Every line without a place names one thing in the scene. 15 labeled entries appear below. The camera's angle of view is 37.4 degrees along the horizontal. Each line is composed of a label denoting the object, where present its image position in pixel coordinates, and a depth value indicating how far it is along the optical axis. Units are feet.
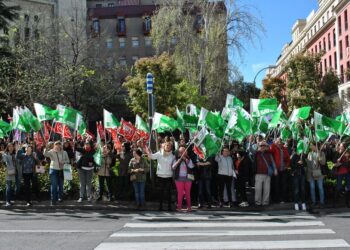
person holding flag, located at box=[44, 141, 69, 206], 45.47
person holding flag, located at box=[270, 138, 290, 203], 45.50
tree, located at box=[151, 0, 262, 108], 105.29
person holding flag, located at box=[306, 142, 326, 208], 44.70
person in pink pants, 43.44
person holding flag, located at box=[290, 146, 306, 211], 43.88
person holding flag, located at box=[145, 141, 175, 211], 43.96
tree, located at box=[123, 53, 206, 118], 118.93
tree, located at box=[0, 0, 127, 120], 89.25
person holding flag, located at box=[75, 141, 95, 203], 46.44
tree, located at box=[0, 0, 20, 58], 65.51
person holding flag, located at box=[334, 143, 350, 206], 45.14
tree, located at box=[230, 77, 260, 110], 116.04
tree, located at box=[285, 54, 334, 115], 143.13
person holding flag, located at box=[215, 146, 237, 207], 44.96
